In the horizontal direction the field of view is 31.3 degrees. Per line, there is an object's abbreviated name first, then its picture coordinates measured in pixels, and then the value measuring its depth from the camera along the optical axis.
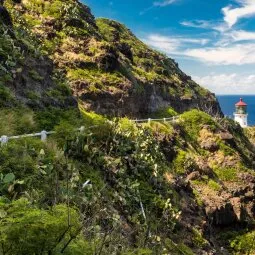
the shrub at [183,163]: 27.69
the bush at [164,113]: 44.97
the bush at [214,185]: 27.58
